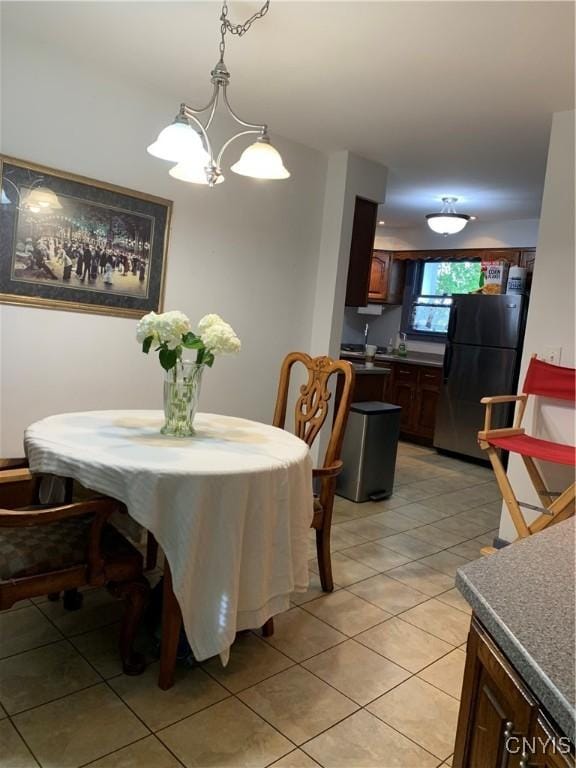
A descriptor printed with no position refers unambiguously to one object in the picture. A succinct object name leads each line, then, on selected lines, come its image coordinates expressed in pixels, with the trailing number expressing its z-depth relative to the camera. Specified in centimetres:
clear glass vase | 201
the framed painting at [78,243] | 269
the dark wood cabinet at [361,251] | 410
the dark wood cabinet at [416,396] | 598
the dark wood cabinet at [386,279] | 675
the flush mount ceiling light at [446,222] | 459
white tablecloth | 164
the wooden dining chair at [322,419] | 240
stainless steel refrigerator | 515
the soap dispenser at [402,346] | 663
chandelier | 189
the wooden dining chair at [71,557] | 156
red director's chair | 269
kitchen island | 69
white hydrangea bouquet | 191
